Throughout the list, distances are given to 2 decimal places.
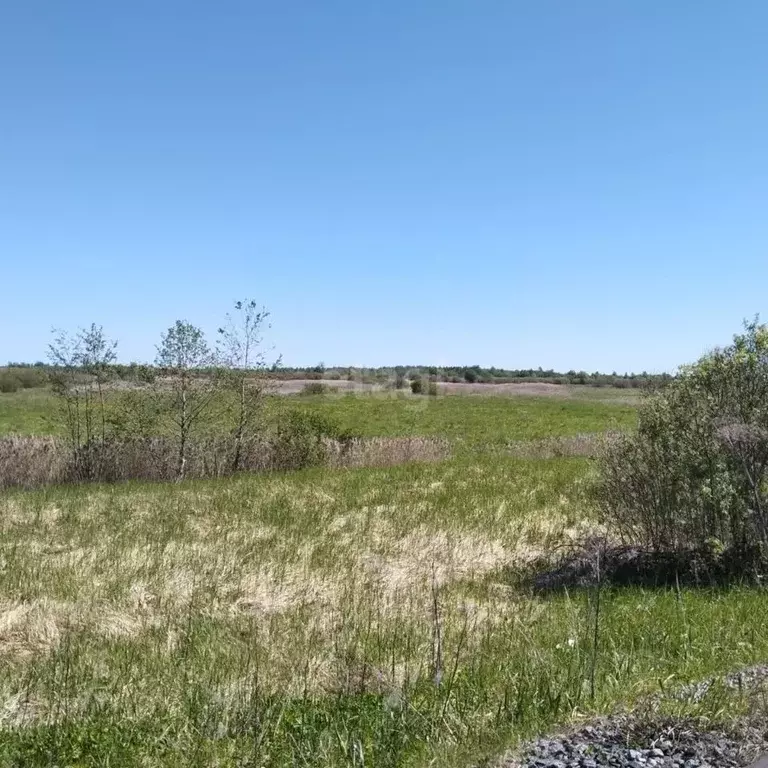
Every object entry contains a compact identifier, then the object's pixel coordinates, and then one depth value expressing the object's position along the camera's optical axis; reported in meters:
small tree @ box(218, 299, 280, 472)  20.73
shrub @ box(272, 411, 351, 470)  21.38
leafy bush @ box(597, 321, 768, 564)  7.74
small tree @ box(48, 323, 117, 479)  18.59
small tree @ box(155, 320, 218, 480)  19.62
